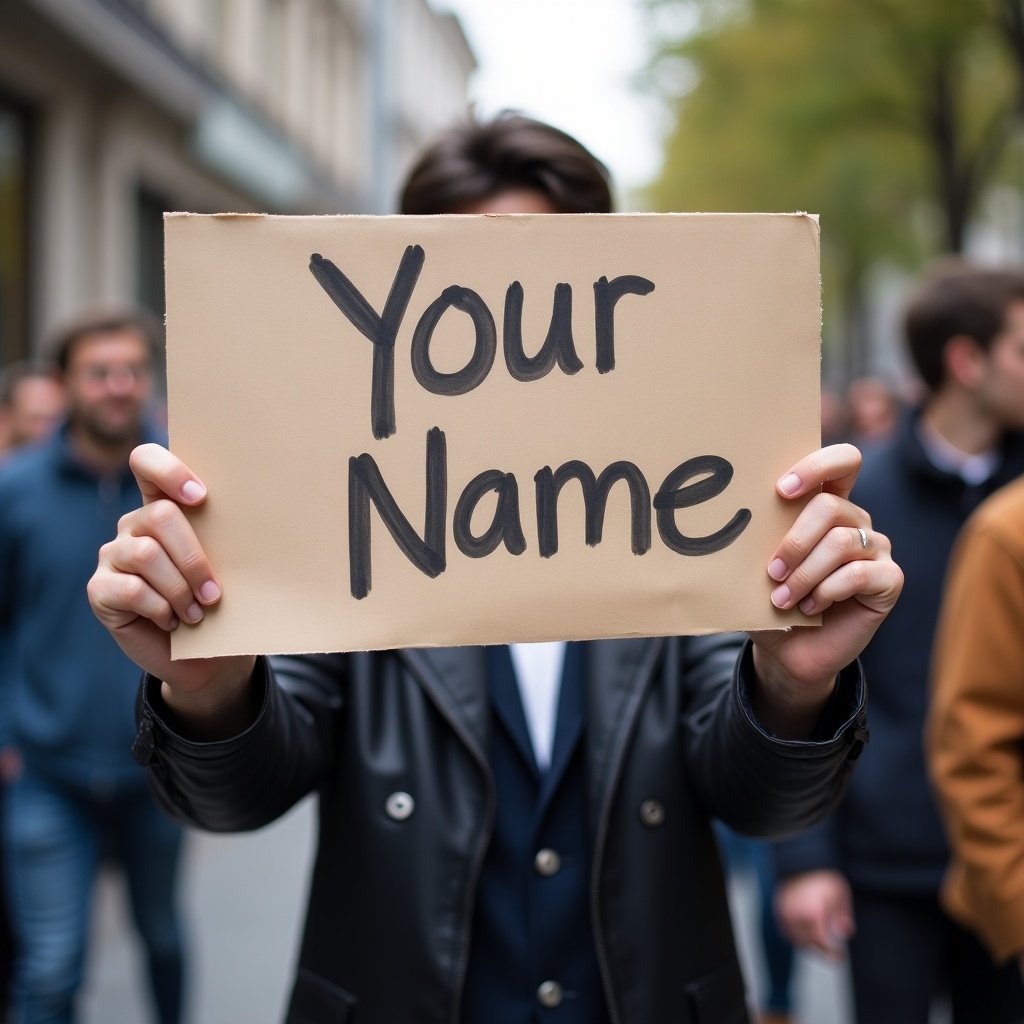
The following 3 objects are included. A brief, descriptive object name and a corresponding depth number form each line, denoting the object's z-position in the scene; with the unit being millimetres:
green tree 13305
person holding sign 1580
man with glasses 3623
